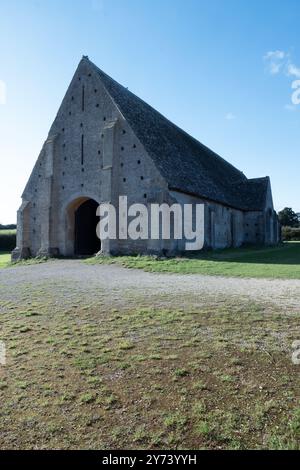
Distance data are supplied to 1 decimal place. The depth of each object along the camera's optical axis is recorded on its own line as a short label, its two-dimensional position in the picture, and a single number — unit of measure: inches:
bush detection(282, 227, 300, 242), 2272.4
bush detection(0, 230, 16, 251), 1962.4
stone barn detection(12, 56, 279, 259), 876.0
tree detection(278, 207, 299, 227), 2903.5
